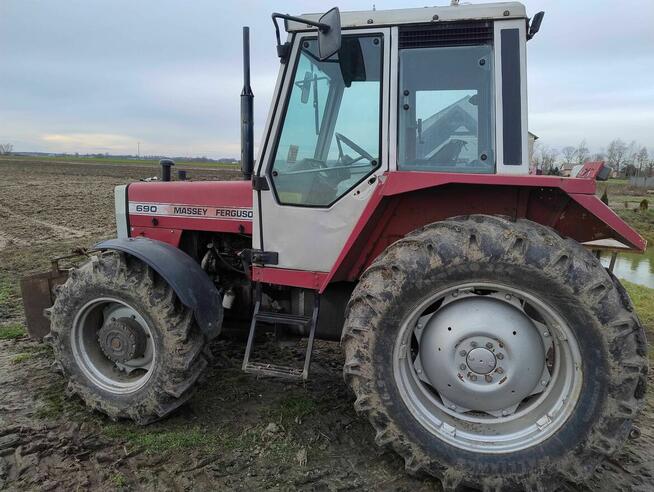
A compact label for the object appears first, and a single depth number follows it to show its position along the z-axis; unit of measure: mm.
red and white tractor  2482
